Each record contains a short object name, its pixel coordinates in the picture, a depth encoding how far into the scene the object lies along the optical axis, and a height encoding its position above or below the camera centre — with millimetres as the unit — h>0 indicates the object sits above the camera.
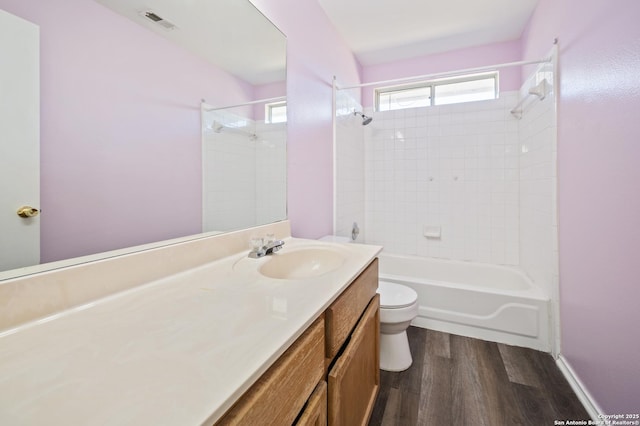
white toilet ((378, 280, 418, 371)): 1629 -720
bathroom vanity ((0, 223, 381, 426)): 381 -251
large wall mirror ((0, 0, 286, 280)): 637 +264
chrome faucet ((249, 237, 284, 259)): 1183 -155
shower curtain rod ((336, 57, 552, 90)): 1829 +1054
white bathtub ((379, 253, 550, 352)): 1856 -708
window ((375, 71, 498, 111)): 2787 +1279
